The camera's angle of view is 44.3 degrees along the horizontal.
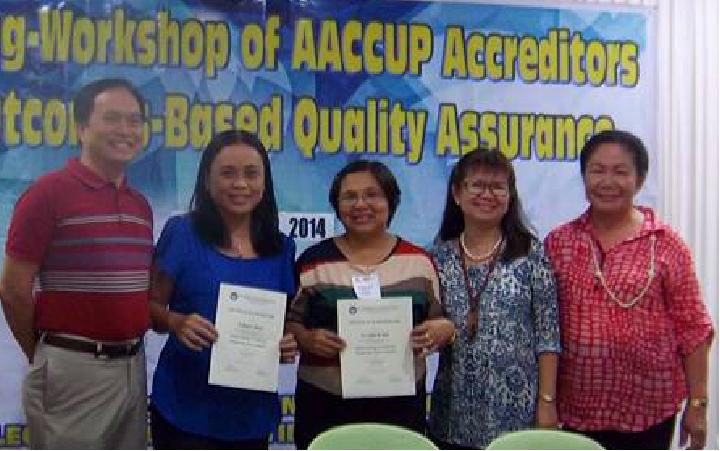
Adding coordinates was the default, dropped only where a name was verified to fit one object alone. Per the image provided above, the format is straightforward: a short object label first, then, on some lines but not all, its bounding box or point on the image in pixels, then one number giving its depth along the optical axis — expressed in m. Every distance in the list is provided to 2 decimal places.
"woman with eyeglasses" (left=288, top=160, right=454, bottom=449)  3.10
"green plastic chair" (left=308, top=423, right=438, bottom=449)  2.45
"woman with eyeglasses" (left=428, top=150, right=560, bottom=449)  3.07
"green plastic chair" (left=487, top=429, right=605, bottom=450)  2.46
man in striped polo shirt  3.13
